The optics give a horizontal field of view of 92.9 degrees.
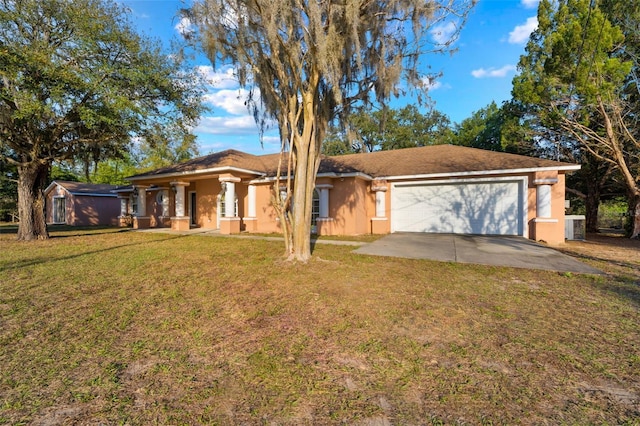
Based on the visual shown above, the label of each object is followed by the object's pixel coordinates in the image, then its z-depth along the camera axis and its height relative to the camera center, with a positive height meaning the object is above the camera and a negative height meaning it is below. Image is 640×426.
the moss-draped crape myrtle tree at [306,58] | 6.60 +3.60
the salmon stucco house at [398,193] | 12.18 +0.73
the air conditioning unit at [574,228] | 12.97 -0.92
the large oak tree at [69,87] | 9.55 +4.26
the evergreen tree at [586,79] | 11.51 +5.24
